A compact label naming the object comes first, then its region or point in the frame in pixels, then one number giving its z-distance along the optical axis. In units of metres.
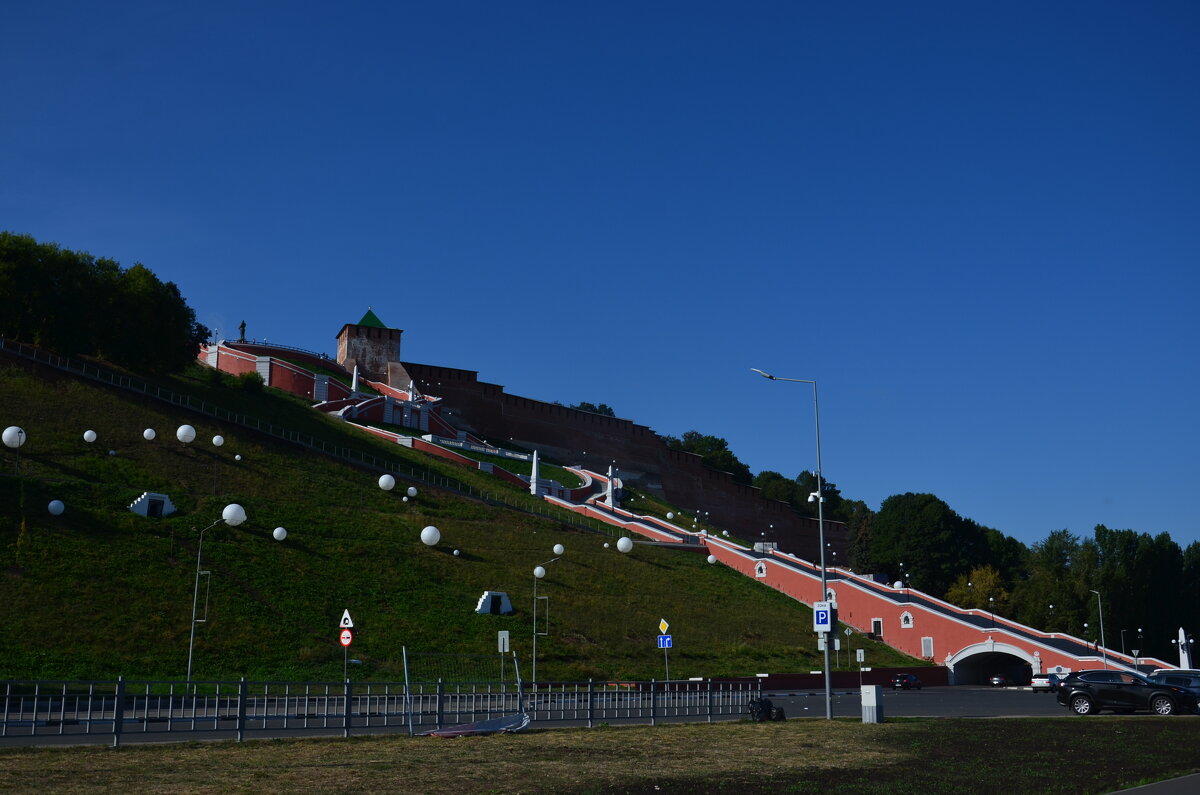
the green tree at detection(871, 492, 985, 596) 91.75
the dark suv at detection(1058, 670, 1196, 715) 29.23
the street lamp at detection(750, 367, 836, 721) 25.89
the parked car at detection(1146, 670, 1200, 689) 30.05
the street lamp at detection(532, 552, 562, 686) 47.38
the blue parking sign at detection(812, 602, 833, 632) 25.98
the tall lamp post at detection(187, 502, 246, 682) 42.12
